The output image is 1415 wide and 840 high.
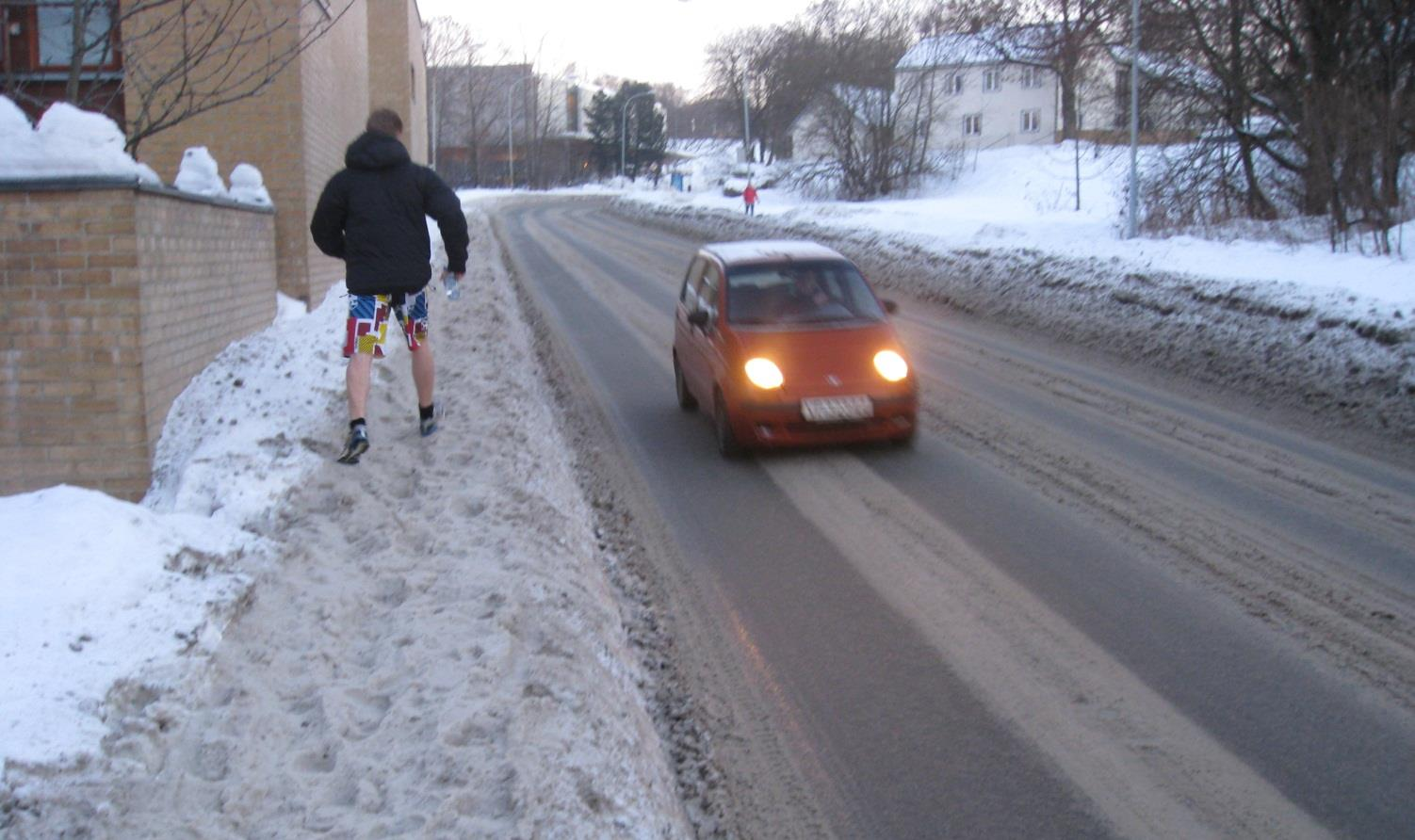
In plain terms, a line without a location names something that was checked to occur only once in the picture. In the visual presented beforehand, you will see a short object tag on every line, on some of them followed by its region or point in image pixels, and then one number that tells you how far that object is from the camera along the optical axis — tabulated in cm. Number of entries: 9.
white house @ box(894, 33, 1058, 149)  7312
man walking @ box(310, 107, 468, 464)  740
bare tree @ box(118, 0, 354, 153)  1160
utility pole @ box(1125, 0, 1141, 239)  1934
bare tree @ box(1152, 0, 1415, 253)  1558
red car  864
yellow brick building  1234
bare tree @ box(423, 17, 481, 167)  10212
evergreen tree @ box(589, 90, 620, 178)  10681
